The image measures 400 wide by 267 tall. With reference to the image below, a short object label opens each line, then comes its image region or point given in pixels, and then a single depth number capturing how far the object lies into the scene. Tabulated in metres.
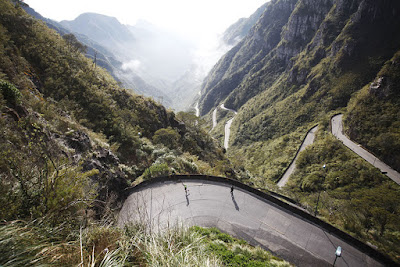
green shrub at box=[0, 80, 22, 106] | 10.02
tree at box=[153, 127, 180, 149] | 27.70
